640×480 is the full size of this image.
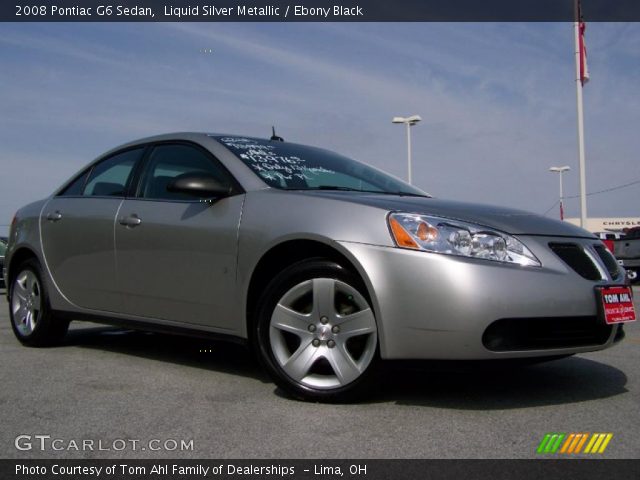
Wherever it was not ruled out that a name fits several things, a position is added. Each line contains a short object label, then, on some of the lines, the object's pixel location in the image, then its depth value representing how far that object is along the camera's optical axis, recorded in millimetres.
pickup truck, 15883
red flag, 20859
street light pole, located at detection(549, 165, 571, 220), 40844
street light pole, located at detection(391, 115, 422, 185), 28484
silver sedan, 3363
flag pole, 21500
